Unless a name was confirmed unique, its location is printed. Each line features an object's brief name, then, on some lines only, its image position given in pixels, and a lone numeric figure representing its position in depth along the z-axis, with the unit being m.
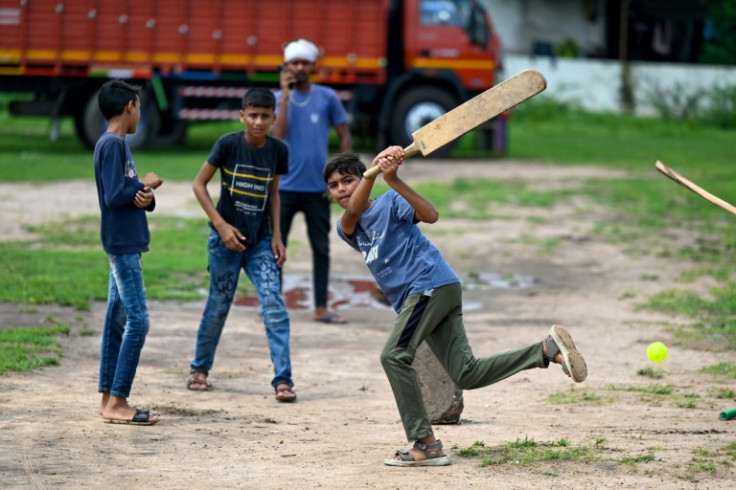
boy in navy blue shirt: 11.37
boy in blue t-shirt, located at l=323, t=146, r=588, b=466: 10.21
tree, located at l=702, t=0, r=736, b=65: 59.19
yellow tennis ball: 13.45
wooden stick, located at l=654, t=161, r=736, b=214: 11.28
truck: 39.69
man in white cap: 16.72
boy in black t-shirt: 13.09
